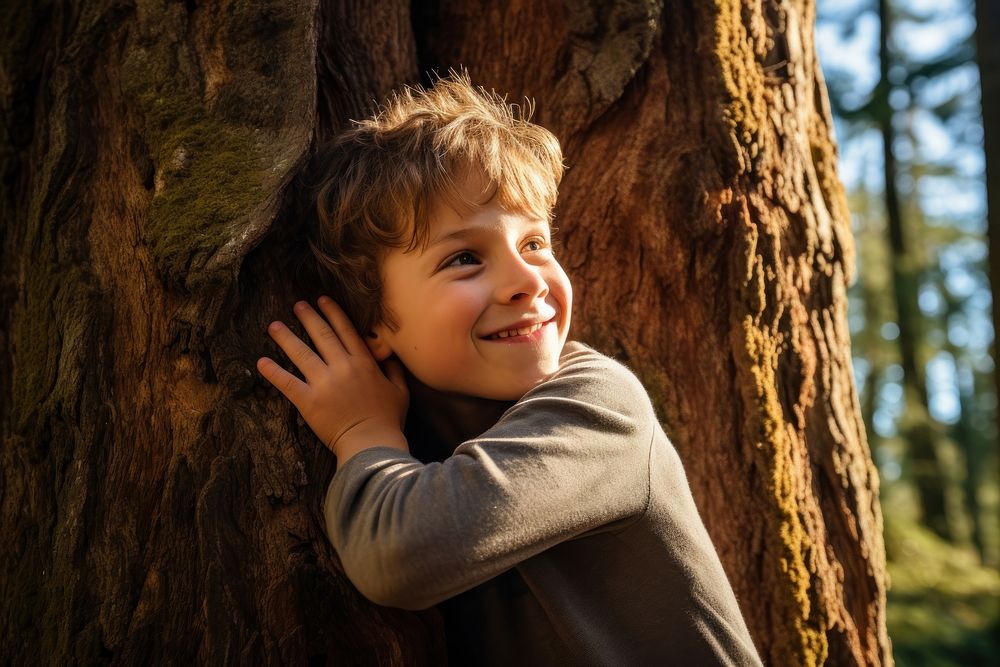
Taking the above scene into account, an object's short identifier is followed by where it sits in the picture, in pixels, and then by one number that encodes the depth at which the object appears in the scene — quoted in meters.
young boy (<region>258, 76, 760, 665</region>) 0.71
